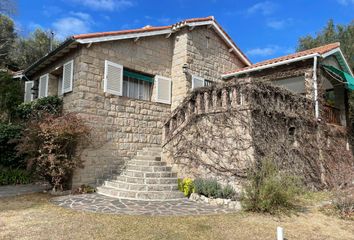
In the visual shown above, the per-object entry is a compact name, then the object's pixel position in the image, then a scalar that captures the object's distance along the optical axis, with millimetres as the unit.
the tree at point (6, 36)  20400
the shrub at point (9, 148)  11922
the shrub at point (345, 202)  7391
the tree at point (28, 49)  25125
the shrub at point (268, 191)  7137
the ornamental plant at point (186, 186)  9334
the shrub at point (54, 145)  9094
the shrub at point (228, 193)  8336
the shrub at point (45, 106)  11216
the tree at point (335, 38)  23164
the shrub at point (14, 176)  11166
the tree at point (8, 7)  16672
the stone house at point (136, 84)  10305
